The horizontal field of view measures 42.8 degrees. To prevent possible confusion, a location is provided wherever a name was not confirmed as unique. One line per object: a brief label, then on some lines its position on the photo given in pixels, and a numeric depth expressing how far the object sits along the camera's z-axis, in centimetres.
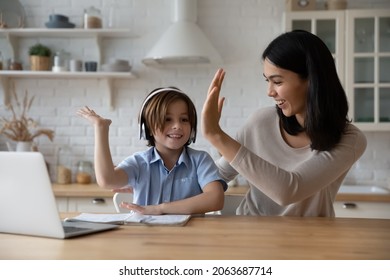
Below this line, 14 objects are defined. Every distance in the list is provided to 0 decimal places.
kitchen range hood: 298
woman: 125
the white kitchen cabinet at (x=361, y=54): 297
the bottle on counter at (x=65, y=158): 335
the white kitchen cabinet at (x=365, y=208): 268
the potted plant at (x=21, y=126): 315
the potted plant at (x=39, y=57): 316
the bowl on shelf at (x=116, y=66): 311
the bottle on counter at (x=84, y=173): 316
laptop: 99
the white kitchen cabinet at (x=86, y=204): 276
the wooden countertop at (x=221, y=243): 90
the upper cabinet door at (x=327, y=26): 299
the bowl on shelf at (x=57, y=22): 313
